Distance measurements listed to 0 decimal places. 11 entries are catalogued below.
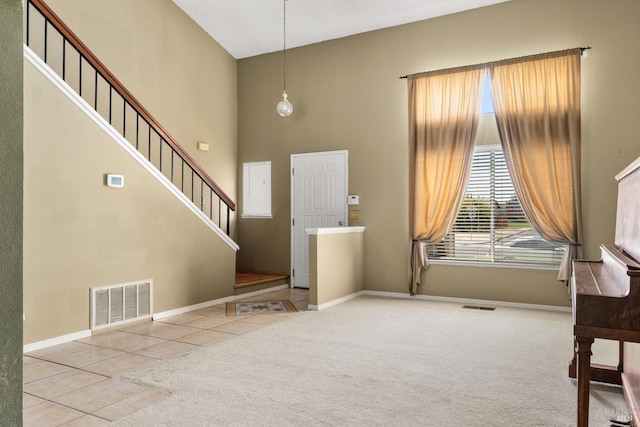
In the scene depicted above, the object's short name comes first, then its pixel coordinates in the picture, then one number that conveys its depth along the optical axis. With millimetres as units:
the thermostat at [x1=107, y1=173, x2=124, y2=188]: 4496
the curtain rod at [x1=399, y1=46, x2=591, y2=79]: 5325
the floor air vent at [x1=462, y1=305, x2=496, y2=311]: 5574
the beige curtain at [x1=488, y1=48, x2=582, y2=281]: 5250
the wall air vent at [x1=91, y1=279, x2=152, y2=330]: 4445
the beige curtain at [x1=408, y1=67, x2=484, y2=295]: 5832
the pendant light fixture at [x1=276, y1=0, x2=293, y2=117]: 6494
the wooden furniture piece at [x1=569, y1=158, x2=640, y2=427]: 1839
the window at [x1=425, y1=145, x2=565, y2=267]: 5625
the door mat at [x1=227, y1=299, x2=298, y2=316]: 5480
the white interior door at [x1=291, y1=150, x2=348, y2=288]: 6898
